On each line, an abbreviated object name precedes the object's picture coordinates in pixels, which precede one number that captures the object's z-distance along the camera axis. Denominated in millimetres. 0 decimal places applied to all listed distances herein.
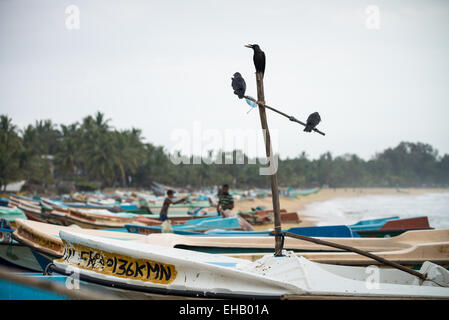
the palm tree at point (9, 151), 34844
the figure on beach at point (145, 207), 20691
